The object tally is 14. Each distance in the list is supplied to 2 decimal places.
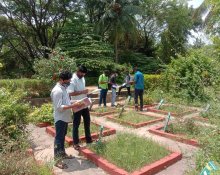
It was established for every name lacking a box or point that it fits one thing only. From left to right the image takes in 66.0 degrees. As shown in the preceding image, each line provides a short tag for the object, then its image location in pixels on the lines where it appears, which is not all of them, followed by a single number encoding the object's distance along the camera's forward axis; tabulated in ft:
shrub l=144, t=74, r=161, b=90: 36.22
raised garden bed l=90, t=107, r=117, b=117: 22.17
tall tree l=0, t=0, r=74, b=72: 50.78
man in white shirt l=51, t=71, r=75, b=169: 11.17
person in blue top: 23.57
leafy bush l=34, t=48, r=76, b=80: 24.49
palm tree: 52.24
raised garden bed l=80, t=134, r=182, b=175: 10.63
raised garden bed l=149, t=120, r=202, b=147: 14.27
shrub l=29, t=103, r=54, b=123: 18.57
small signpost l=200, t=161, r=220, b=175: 6.38
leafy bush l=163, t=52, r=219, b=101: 27.93
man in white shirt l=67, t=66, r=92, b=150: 12.82
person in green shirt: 25.43
